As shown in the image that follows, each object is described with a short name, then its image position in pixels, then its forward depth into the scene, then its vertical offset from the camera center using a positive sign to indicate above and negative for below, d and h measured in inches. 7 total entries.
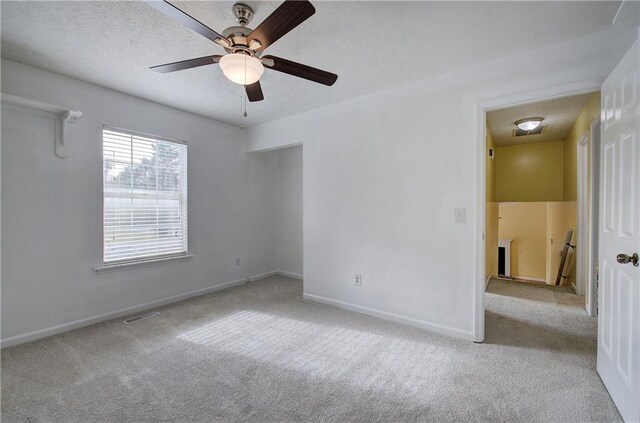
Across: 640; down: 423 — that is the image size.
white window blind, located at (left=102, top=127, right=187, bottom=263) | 123.6 +6.1
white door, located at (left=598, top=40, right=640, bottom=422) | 60.3 -6.7
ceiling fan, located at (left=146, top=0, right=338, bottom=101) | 56.6 +38.2
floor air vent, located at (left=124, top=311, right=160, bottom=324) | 120.7 -46.3
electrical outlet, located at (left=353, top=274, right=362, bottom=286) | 131.5 -32.7
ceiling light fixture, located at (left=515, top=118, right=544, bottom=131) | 150.9 +45.0
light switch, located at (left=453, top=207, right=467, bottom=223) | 104.8 -2.4
